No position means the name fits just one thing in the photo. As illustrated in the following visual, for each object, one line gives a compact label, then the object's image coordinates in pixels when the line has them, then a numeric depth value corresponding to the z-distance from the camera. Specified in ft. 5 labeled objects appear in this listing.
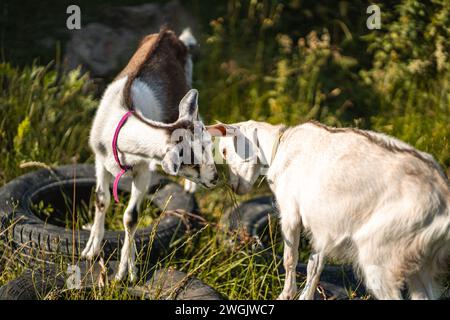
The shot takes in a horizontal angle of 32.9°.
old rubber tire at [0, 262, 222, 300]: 14.92
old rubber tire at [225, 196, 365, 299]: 16.75
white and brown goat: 15.37
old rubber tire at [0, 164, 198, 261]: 16.74
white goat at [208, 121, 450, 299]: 13.41
